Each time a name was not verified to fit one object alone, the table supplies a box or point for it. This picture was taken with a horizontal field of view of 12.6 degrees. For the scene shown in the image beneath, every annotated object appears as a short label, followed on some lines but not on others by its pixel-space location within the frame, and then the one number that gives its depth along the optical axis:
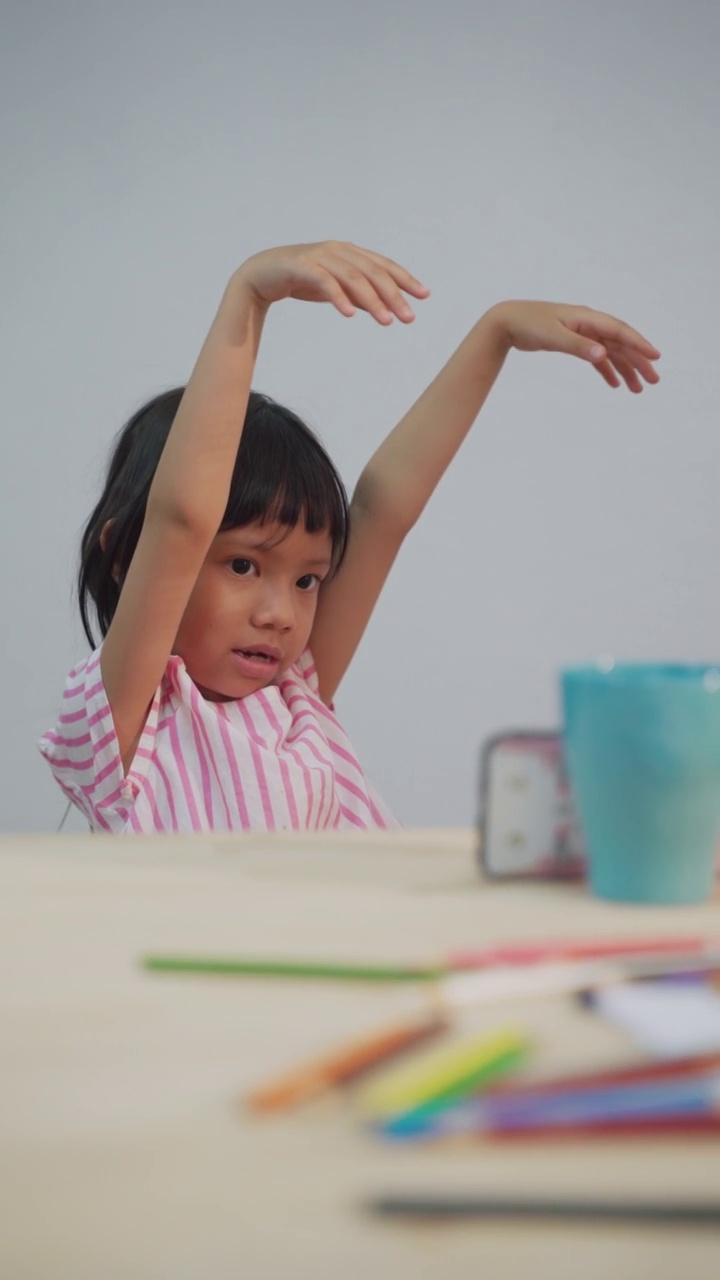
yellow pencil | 0.76
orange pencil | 0.78
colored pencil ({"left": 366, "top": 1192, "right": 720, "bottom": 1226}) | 0.64
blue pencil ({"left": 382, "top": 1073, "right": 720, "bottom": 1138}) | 0.73
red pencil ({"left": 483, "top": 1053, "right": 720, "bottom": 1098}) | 0.79
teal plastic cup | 1.34
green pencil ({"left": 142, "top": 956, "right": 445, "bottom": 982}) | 1.07
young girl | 1.87
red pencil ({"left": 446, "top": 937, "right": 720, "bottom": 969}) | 1.09
